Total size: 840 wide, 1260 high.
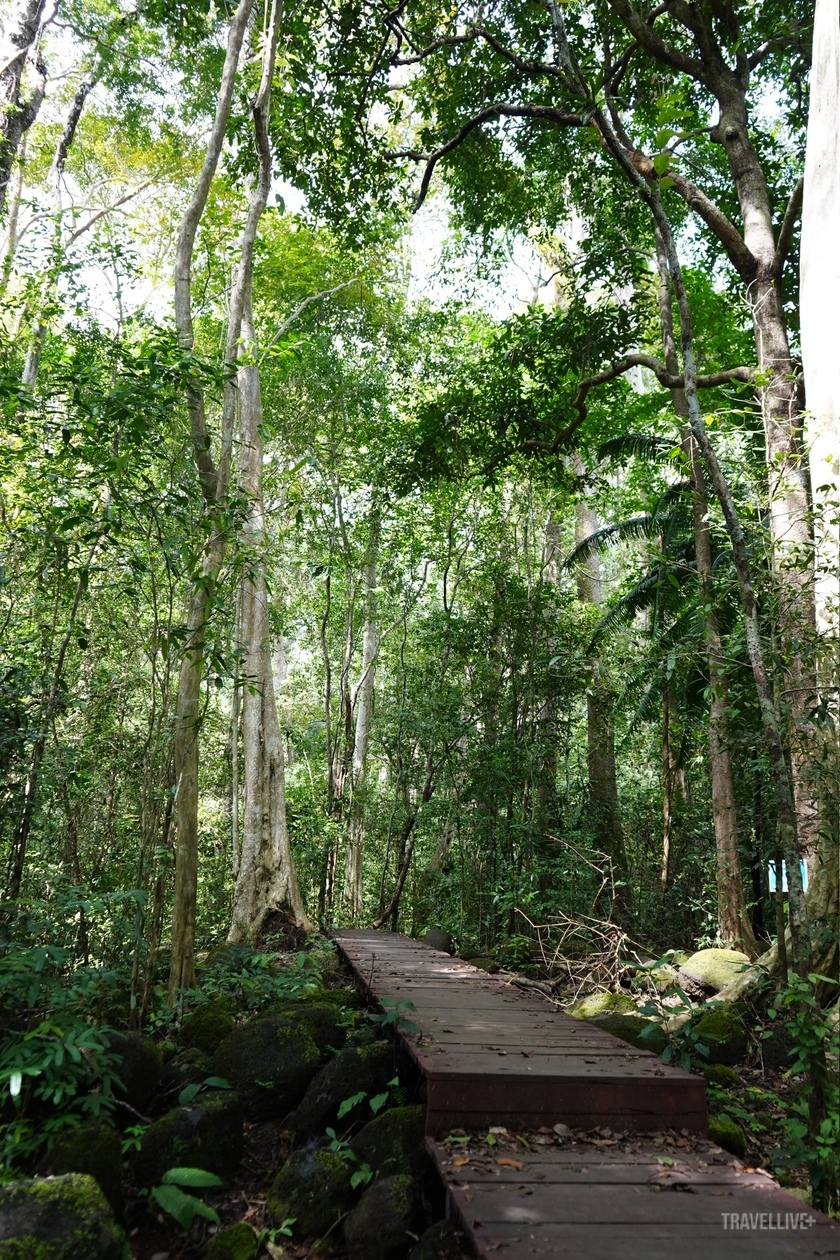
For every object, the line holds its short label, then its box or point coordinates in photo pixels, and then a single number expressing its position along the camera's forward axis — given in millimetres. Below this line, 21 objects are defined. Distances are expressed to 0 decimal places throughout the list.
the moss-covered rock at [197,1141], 3871
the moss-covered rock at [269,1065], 4738
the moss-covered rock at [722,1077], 5496
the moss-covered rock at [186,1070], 4680
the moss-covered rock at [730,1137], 4172
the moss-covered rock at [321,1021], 5375
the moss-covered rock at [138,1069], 4402
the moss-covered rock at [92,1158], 3561
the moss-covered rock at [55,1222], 2779
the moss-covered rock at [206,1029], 5391
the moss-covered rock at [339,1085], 4457
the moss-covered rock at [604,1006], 6652
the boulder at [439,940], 9928
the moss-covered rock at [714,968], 7516
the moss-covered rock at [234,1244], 3322
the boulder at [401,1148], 3564
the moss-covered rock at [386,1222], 3213
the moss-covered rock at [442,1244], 2824
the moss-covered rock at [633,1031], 5121
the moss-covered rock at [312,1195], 3584
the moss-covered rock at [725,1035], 6039
